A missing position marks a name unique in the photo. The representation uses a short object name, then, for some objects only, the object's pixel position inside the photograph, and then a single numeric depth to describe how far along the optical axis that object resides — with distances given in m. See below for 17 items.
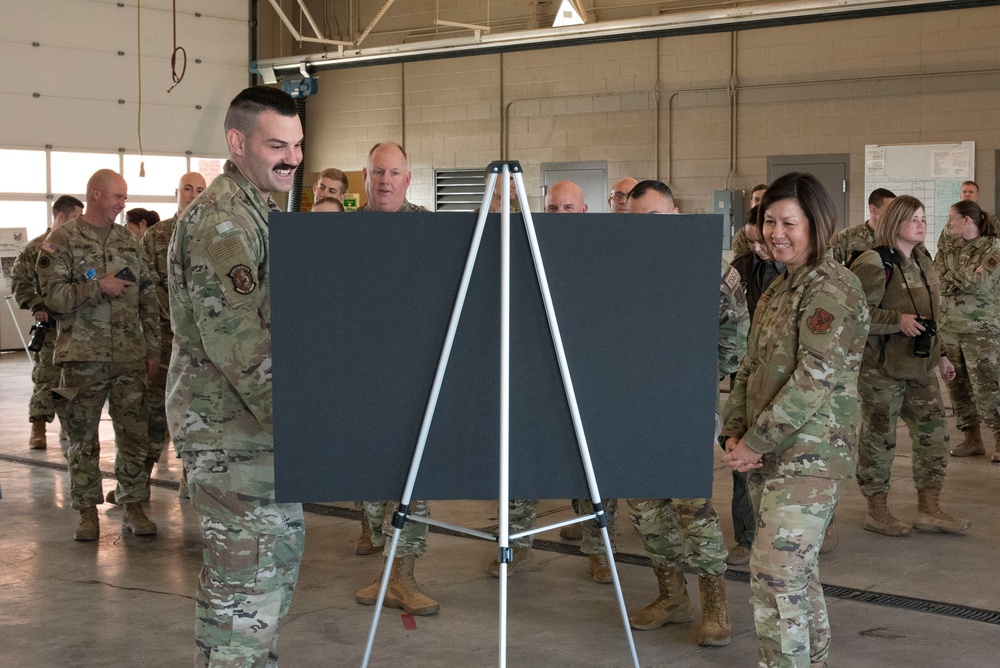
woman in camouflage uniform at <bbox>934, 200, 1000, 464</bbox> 7.79
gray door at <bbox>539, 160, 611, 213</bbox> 14.18
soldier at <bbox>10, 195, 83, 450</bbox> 8.11
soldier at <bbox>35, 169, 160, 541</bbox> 5.73
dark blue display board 2.53
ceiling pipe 10.27
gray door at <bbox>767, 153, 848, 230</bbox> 12.36
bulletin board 11.58
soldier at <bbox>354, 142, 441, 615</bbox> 4.57
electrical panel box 12.92
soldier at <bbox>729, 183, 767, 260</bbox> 6.81
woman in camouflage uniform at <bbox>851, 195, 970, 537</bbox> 5.52
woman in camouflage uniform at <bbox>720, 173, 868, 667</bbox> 3.17
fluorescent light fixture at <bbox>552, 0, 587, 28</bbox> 11.79
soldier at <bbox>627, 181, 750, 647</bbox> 4.13
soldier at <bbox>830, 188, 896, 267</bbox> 6.58
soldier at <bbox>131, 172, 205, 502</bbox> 6.55
